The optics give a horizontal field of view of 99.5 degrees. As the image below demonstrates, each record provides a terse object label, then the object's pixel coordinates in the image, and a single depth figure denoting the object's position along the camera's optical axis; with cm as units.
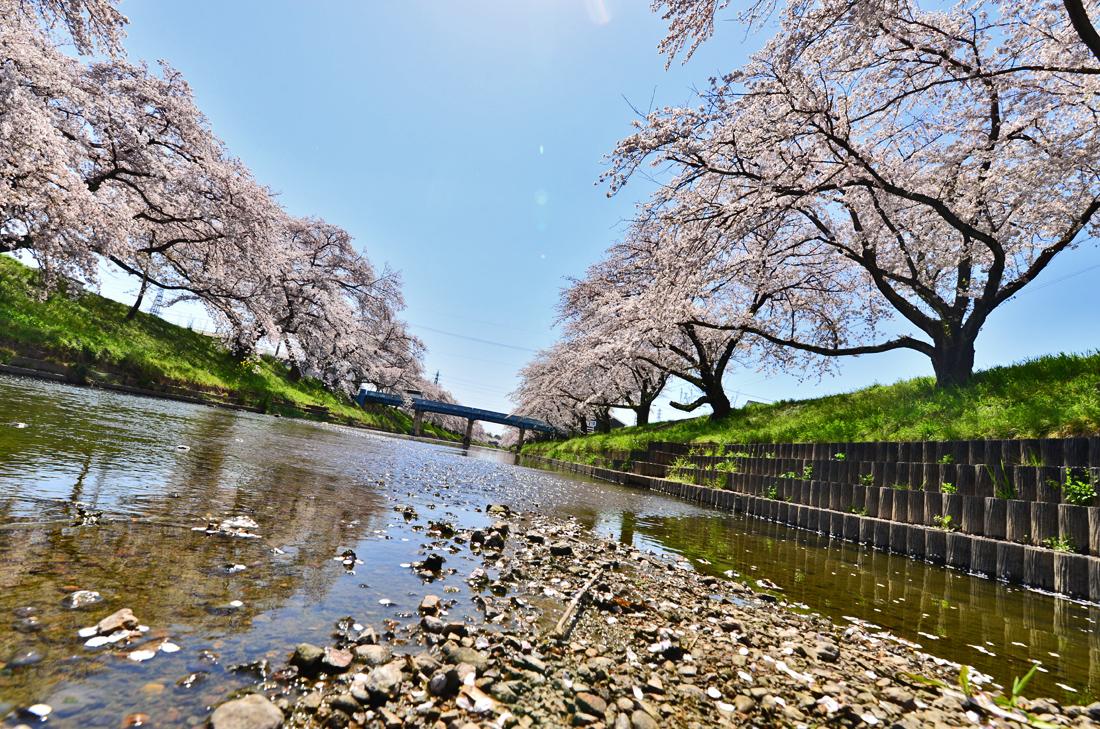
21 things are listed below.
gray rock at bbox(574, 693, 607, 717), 199
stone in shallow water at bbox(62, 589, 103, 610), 200
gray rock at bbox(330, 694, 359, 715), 170
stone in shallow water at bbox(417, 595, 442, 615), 263
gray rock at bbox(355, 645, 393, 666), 204
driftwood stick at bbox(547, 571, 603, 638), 261
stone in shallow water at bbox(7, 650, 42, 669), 156
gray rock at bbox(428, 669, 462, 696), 192
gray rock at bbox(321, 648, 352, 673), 193
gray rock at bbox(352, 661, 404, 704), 178
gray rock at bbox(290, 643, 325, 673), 188
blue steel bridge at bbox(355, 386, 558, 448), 5525
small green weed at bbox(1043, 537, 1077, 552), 533
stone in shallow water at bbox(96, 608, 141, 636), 186
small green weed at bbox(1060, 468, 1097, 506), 534
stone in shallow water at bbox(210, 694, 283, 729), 147
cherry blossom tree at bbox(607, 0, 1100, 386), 859
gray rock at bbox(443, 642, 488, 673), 215
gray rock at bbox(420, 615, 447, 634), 244
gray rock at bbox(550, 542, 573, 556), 458
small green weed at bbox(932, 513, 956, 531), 677
